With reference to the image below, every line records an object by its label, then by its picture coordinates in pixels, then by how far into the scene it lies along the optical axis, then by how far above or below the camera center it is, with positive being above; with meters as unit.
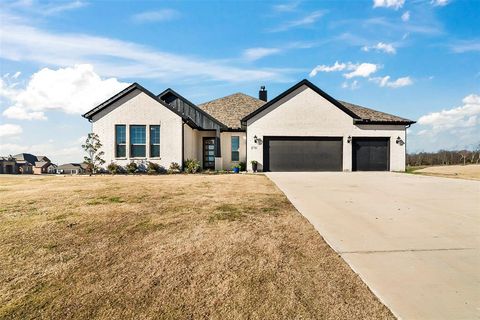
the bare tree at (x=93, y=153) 16.75 +0.54
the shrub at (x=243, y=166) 19.05 -0.38
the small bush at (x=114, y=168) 16.77 -0.41
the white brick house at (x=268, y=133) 17.27 +1.90
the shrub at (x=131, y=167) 16.97 -0.39
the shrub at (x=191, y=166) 17.26 -0.33
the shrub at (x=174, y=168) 17.14 -0.44
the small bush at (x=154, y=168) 16.97 -0.43
